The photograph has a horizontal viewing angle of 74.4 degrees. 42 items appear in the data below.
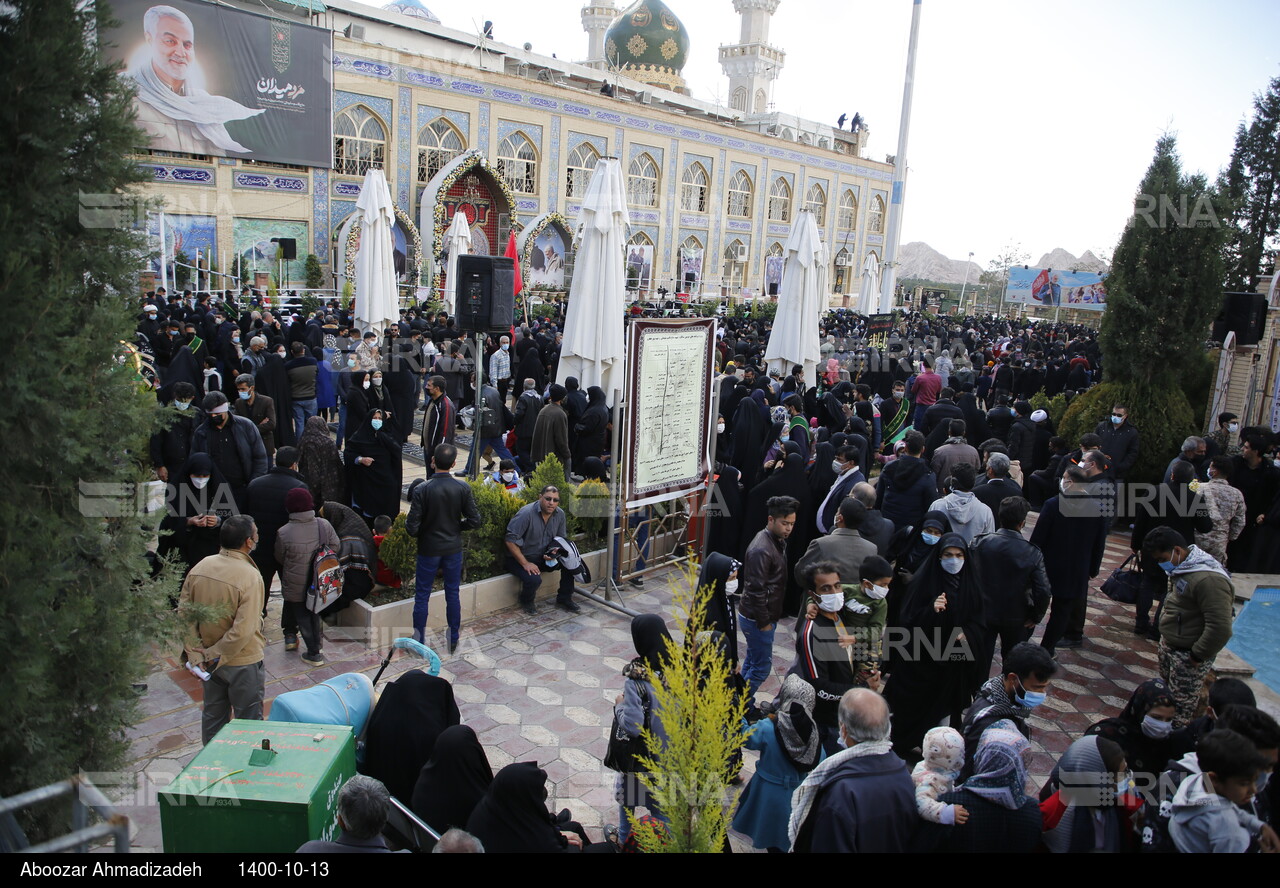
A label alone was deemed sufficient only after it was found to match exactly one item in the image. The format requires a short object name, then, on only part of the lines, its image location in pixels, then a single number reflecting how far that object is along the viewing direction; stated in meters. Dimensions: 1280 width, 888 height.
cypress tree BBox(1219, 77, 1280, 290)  19.73
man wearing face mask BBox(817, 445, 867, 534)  6.03
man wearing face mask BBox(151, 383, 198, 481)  6.05
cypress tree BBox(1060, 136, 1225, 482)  9.10
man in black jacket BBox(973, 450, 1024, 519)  5.98
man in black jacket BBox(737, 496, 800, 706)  4.72
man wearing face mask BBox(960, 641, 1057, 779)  3.38
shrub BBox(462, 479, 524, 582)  6.28
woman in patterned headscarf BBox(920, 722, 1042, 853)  2.86
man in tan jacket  4.02
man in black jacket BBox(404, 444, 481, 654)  5.38
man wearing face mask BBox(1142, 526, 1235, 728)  4.34
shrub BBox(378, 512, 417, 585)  5.91
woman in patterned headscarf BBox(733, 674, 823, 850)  3.53
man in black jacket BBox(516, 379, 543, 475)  8.96
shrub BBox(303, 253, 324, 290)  23.84
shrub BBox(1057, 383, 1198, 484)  9.31
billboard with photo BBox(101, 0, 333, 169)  20.94
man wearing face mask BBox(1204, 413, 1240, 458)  7.87
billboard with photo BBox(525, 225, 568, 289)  30.05
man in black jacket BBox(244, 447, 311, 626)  5.34
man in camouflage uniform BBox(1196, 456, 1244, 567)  6.09
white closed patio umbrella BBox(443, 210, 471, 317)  19.86
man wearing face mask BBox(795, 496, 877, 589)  4.75
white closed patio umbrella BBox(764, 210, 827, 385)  11.71
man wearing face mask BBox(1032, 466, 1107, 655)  5.80
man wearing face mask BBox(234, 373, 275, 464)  7.51
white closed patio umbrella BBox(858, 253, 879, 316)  26.11
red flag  17.02
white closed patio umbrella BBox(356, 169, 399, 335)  12.57
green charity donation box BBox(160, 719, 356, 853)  2.87
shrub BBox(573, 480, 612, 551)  6.79
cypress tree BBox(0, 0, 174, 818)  2.39
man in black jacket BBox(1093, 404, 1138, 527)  8.21
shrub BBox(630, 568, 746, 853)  2.69
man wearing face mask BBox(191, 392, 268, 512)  5.94
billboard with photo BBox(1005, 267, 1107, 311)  41.81
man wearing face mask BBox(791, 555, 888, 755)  3.90
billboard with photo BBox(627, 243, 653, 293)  33.28
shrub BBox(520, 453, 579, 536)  6.50
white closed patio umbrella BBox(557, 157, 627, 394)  9.16
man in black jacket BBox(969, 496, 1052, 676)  4.81
